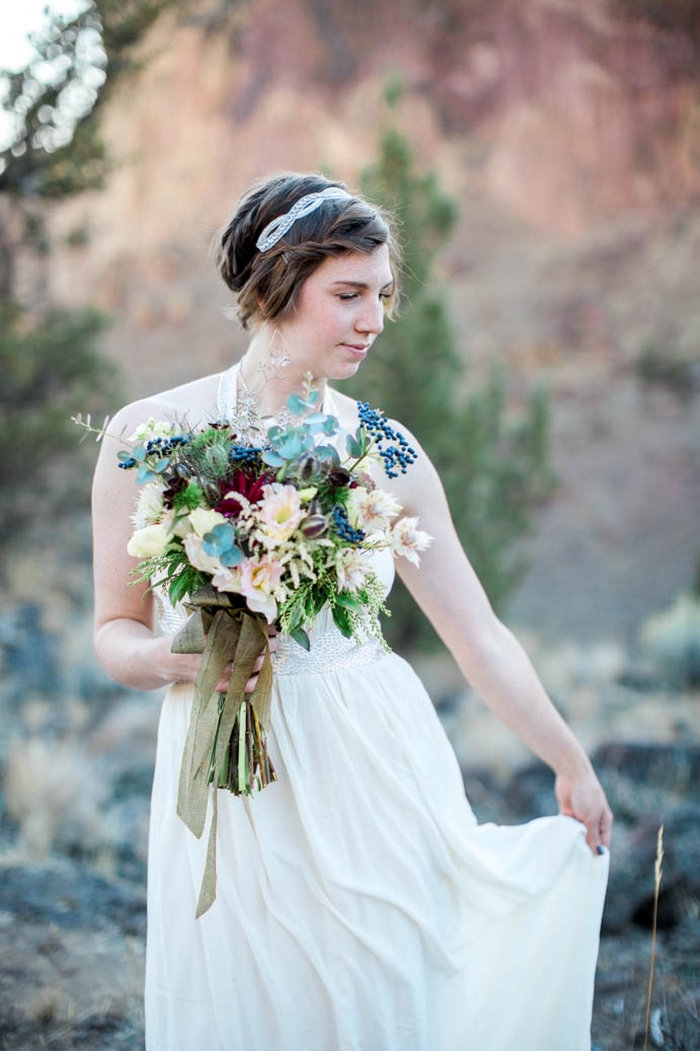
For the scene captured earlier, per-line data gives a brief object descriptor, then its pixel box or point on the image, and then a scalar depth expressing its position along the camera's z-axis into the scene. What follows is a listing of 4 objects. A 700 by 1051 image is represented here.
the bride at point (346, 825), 1.90
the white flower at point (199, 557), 1.59
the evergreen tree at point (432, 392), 7.14
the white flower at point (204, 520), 1.56
